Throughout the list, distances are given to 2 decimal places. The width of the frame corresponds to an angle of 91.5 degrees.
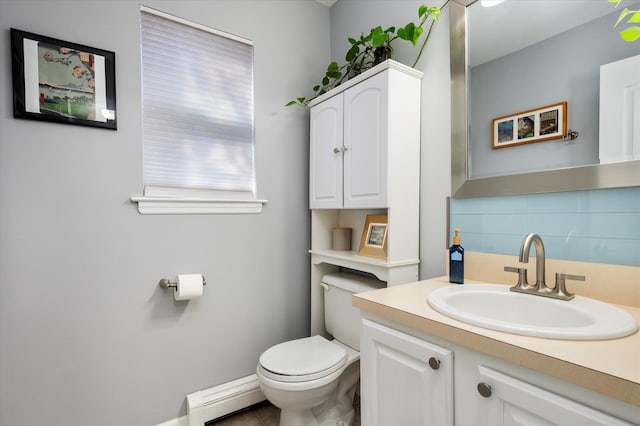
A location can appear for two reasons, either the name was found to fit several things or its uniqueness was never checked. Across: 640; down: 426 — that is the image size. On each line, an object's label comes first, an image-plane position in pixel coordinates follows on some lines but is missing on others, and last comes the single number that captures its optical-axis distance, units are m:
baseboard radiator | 1.63
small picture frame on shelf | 1.67
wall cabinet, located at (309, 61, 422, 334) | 1.48
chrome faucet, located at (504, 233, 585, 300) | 1.00
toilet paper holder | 1.60
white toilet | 1.38
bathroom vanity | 0.61
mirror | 1.02
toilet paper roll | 1.58
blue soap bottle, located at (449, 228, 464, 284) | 1.29
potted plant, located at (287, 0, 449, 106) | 1.48
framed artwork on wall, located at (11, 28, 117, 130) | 1.31
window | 1.62
